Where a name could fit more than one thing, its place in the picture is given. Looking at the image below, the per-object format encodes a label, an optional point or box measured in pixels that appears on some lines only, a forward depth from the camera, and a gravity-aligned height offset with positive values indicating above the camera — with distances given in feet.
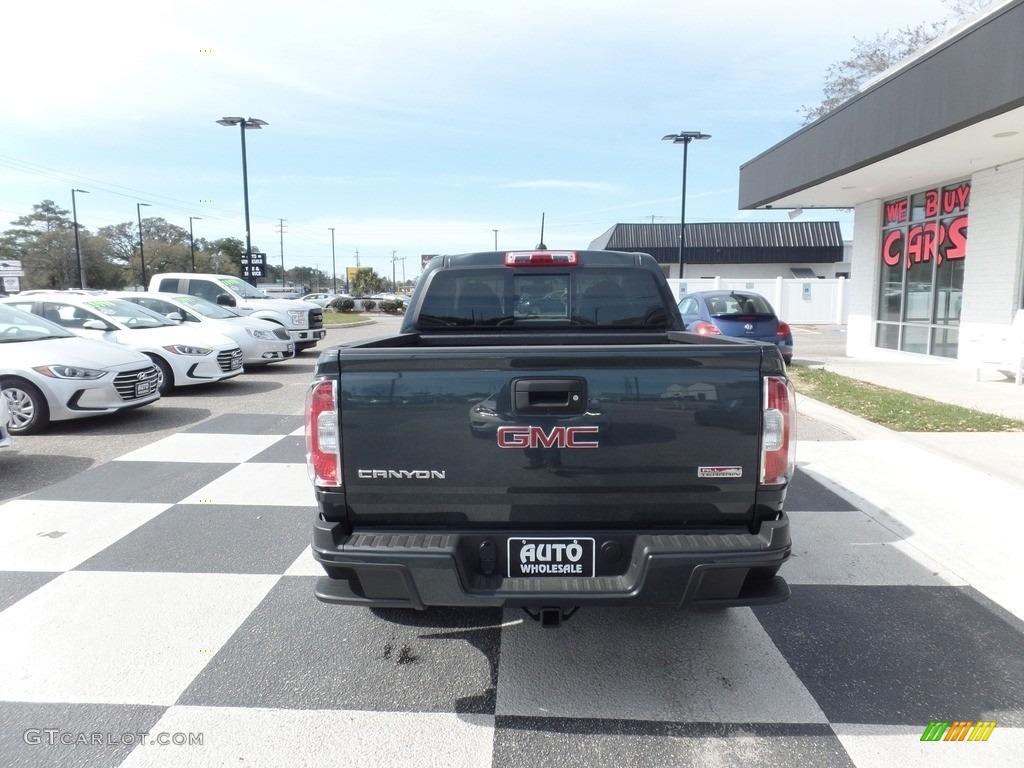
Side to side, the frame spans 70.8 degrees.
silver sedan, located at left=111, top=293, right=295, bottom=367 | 42.86 -1.93
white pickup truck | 52.80 -0.88
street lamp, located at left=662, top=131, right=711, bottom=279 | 88.22 +18.92
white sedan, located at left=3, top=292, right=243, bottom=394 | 34.45 -2.14
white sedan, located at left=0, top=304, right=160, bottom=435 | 26.25 -3.10
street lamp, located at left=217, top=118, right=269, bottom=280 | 83.97 +19.59
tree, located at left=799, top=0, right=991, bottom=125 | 109.19 +35.81
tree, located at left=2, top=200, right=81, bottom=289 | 226.38 +12.69
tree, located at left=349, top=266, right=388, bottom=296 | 276.80 +4.01
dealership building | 29.73 +7.03
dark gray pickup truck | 8.92 -2.29
